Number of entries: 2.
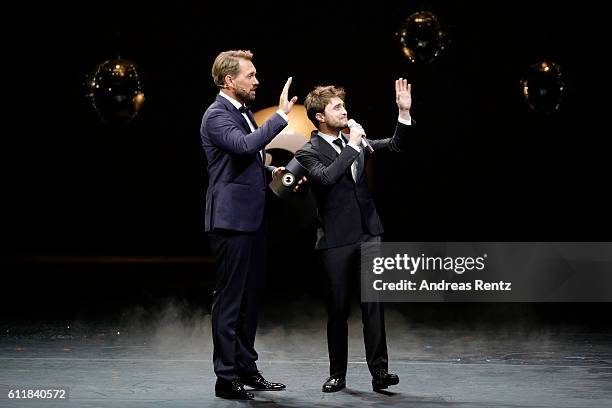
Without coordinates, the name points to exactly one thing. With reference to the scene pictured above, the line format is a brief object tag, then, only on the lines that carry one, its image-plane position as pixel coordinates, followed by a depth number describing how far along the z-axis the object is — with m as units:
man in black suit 9.16
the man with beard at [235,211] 8.86
